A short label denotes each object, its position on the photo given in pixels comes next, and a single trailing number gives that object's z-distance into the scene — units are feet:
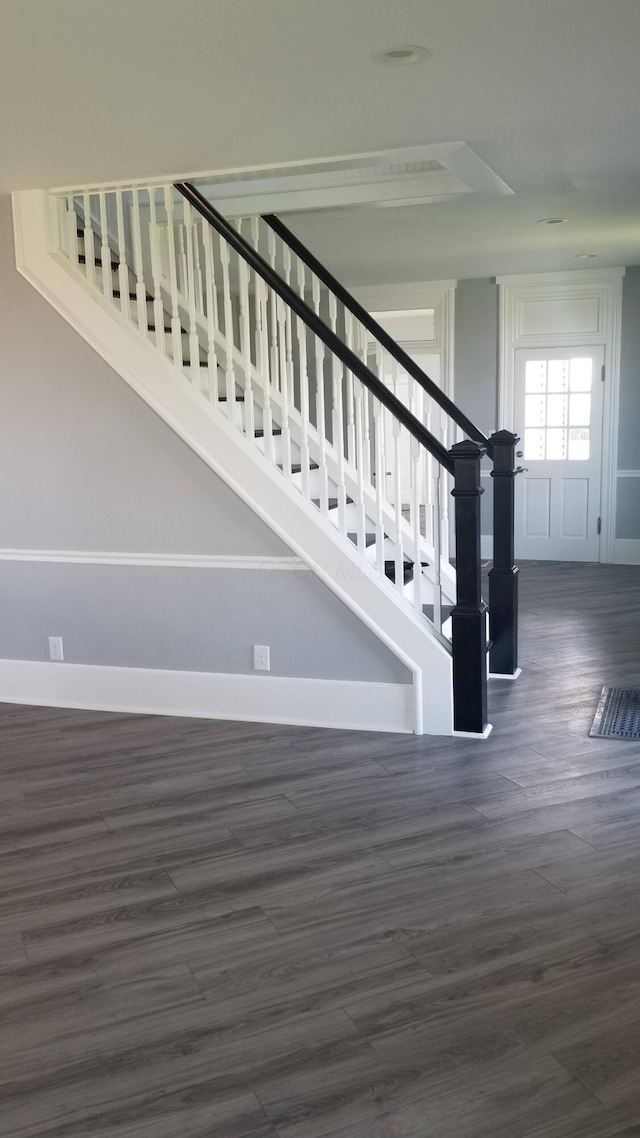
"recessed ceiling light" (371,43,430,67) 8.40
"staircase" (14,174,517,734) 12.85
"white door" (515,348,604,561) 25.27
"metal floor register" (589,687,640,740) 13.08
